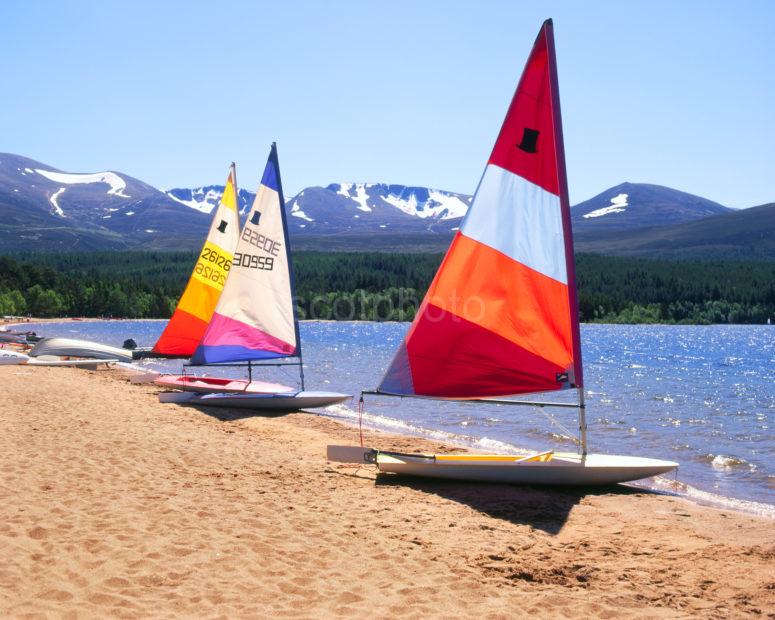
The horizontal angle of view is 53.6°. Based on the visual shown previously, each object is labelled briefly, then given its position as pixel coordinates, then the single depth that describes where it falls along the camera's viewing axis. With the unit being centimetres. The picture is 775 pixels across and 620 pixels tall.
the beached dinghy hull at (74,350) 3928
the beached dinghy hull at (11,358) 3494
